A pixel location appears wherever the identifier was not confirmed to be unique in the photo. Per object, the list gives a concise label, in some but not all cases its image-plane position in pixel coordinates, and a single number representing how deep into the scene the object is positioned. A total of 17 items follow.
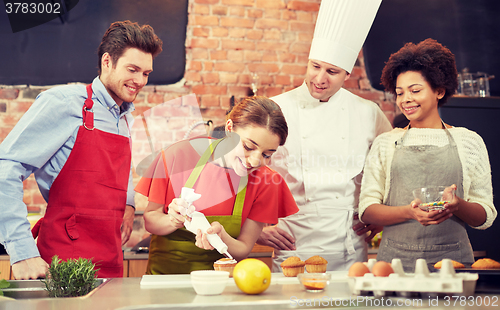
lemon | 0.89
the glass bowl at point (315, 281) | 0.93
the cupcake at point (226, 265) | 1.15
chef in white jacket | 1.75
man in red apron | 1.35
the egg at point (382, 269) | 0.85
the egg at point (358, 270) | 0.89
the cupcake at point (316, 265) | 1.19
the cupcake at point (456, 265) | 1.00
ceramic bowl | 0.89
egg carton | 0.81
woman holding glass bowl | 1.52
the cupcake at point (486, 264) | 1.00
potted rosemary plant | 0.94
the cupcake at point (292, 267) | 1.14
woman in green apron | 1.39
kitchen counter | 0.80
